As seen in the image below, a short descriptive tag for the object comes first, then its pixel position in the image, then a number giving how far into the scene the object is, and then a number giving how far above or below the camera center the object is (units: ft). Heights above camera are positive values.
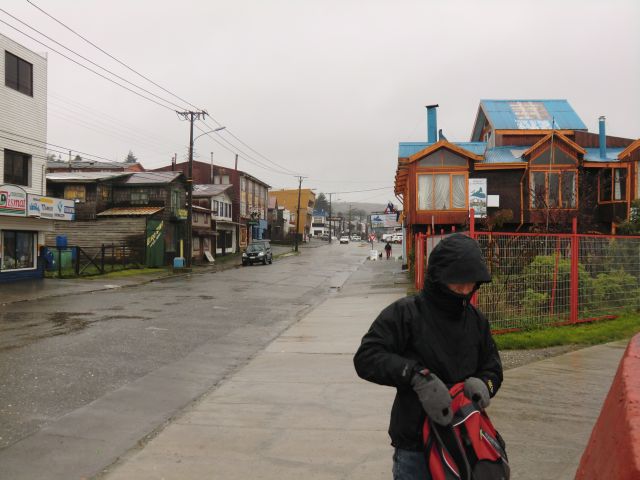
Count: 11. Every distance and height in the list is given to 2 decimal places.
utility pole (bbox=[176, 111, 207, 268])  108.27 +11.06
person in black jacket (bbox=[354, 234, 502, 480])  8.17 -1.63
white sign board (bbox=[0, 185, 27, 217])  68.08 +4.89
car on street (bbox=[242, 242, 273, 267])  132.16 -3.72
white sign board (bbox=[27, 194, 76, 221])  73.92 +4.46
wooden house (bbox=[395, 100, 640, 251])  82.43 +9.58
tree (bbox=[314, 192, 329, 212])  579.07 +38.72
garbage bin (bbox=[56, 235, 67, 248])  91.97 -0.21
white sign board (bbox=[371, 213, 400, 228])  353.51 +12.02
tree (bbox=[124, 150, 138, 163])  390.75 +59.80
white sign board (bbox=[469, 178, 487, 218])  85.76 +7.00
